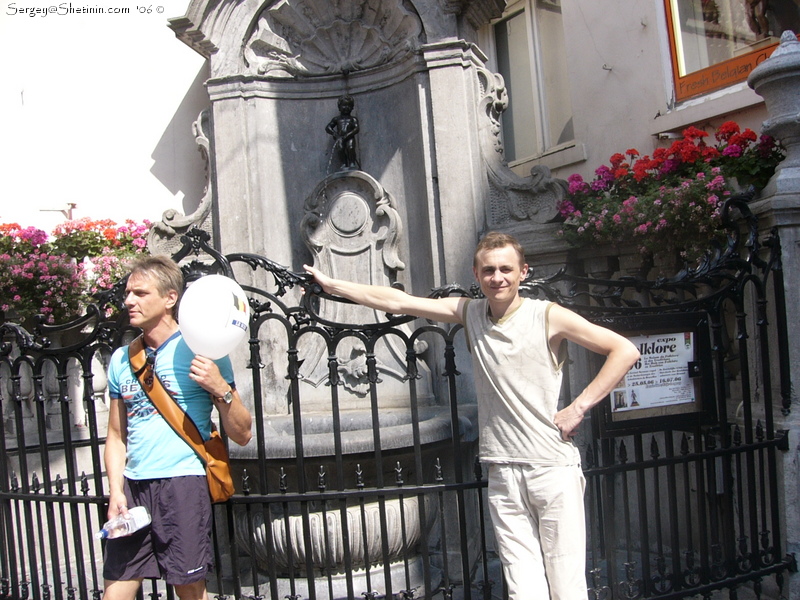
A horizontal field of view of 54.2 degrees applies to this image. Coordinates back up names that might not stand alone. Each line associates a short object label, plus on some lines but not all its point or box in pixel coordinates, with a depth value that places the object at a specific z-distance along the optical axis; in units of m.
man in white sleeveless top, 2.58
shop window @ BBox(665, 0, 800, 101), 5.73
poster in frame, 3.38
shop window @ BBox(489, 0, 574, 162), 7.83
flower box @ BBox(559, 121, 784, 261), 4.21
